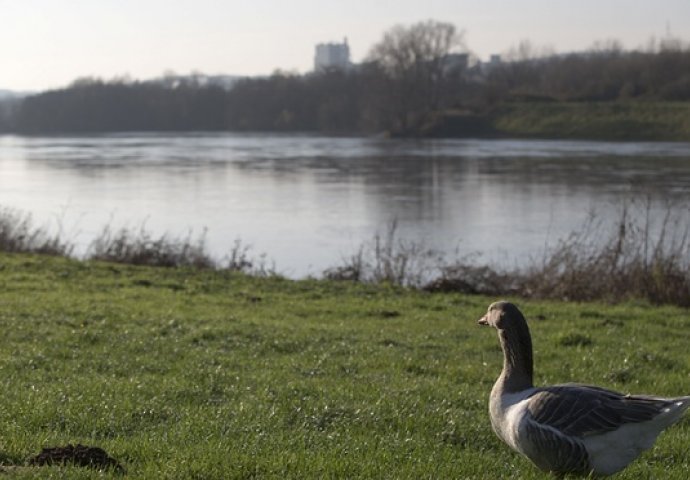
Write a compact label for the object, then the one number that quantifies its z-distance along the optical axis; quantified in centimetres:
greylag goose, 555
